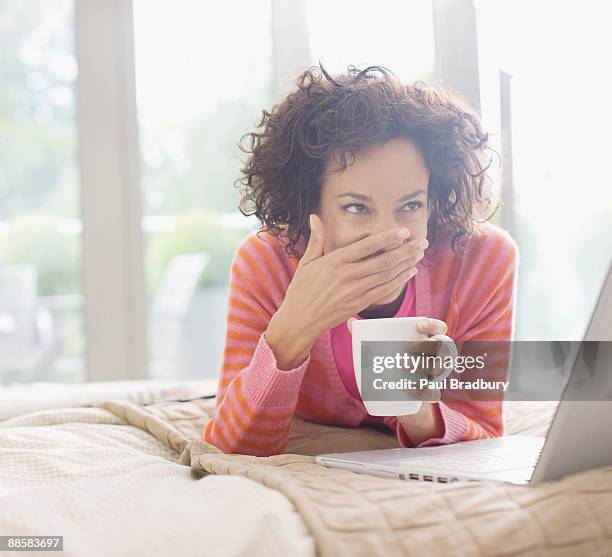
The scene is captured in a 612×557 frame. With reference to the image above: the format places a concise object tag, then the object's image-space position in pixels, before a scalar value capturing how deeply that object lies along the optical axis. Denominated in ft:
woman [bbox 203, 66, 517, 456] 2.99
